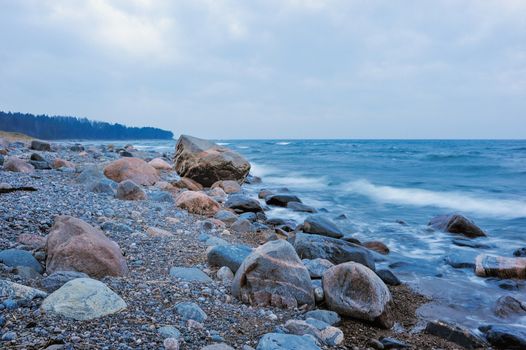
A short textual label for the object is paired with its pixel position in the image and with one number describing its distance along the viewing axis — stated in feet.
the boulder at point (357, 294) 9.99
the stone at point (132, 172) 27.96
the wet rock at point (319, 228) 20.54
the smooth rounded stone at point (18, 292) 7.13
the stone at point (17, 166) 24.99
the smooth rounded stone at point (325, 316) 9.46
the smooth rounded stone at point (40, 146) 55.26
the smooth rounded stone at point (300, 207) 28.40
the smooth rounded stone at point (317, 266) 12.73
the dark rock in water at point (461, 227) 23.01
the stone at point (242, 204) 24.83
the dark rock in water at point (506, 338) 10.02
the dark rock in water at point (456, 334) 9.89
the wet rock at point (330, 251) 15.14
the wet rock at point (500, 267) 15.30
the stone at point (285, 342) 7.20
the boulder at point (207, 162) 33.99
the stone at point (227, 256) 11.56
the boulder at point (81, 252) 9.11
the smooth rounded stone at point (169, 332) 6.92
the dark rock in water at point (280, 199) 30.32
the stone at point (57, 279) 7.98
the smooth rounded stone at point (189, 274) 10.36
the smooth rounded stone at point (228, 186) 32.34
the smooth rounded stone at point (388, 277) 14.42
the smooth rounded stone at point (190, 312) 7.97
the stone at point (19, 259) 9.15
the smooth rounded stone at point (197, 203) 21.16
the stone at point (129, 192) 20.52
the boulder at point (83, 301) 6.98
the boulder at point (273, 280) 9.70
